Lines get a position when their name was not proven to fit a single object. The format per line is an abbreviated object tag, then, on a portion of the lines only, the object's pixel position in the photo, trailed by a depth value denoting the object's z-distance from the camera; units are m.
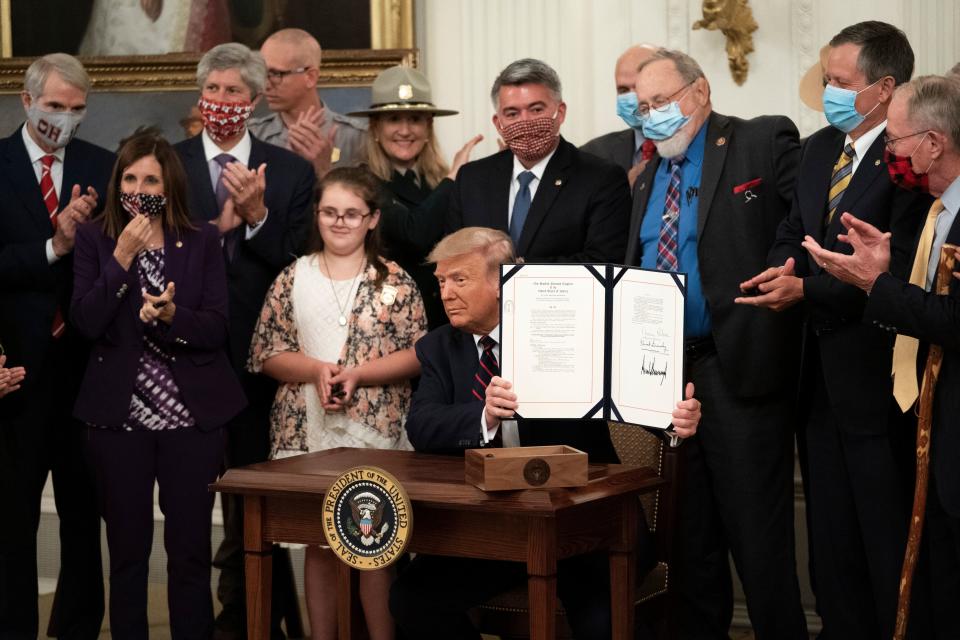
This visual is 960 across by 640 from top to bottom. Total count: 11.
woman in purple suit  4.66
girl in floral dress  4.80
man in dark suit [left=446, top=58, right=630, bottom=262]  4.89
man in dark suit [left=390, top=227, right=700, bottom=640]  3.89
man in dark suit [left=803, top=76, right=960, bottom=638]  3.75
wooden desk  3.43
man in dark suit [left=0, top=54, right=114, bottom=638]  4.88
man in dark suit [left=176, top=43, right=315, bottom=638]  5.16
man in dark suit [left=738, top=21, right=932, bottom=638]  4.20
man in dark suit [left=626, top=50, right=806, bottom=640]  4.57
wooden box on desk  3.47
